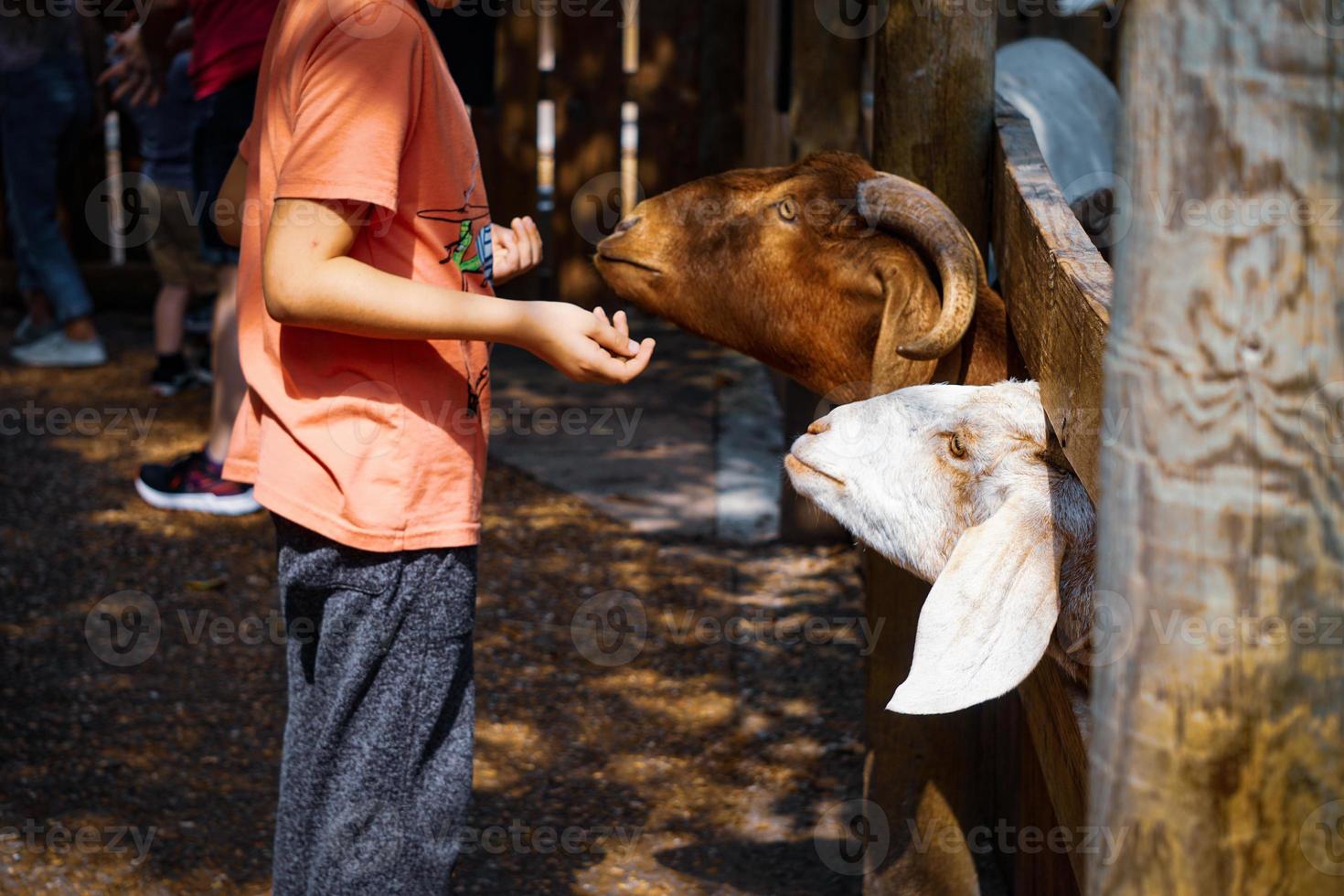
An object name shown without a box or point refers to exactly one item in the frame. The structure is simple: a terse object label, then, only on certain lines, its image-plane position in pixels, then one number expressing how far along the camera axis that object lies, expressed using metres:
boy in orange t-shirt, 2.04
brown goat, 2.80
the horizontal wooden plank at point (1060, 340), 1.79
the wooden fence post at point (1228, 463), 1.01
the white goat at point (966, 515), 1.65
